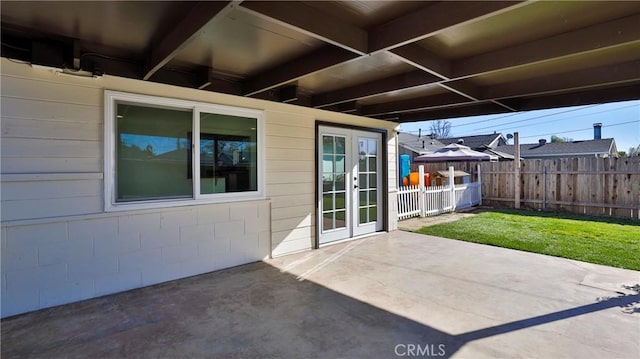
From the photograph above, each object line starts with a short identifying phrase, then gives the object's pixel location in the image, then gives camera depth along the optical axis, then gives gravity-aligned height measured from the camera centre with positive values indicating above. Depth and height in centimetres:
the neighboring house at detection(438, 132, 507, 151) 1957 +249
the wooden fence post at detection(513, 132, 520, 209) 905 +18
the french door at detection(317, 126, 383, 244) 524 -7
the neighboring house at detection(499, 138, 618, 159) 1664 +163
